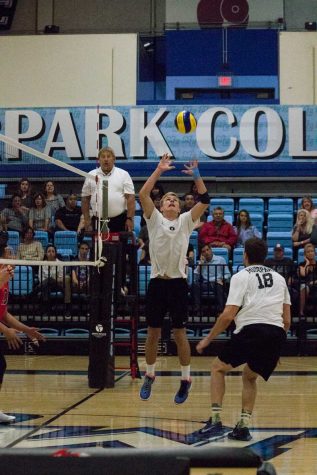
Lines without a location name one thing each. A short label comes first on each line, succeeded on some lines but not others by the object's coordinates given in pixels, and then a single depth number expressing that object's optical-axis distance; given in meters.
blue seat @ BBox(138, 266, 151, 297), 16.36
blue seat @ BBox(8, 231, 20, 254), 11.93
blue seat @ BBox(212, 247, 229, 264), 17.64
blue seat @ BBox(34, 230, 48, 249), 15.10
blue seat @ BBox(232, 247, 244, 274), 17.67
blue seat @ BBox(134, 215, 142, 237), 19.33
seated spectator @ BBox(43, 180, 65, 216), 17.61
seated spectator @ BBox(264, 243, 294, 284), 15.93
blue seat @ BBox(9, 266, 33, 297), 16.55
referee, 11.66
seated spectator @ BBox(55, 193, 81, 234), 17.78
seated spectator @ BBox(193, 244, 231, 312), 16.02
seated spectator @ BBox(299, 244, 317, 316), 15.98
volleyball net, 11.34
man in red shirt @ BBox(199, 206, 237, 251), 17.86
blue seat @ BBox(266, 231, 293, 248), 19.14
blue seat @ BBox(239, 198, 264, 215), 20.33
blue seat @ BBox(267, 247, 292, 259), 18.34
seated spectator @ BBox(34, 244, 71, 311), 16.22
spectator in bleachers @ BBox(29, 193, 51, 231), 16.33
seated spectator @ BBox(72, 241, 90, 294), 16.22
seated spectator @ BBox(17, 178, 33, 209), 16.45
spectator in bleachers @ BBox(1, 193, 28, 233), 12.73
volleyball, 11.48
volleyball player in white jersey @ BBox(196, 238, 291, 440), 7.50
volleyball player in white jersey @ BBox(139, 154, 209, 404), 9.74
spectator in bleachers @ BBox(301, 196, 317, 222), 18.36
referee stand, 11.26
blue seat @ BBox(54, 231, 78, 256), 17.44
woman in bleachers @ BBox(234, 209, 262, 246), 18.14
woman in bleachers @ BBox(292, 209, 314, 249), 17.91
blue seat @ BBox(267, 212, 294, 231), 19.81
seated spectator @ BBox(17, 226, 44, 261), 13.20
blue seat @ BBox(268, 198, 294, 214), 20.23
